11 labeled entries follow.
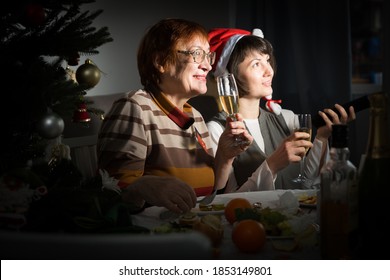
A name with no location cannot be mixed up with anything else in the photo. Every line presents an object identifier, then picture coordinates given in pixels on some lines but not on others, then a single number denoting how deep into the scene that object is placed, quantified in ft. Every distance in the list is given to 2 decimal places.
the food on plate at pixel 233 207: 3.74
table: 3.05
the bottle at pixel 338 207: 2.85
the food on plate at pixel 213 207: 4.11
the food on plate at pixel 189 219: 3.58
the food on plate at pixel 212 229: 3.26
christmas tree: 3.35
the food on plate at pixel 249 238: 3.07
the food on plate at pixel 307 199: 4.25
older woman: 5.46
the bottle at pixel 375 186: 2.77
